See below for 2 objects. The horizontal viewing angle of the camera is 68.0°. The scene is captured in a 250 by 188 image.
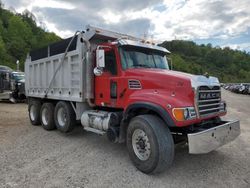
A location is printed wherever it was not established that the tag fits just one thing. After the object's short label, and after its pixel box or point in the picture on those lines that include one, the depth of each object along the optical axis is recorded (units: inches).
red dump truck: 125.7
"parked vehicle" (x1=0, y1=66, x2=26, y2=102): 475.1
